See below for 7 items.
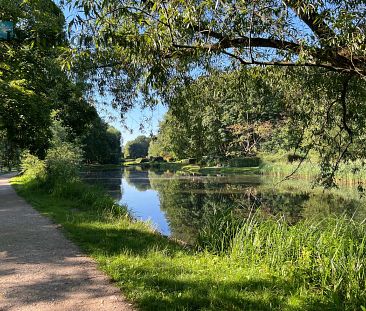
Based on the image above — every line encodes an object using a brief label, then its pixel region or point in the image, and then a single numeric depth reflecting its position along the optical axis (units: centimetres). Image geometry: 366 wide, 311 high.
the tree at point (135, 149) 12206
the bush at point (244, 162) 4972
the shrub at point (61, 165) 1806
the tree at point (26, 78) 1108
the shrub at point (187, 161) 6511
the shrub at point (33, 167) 1964
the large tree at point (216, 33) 389
